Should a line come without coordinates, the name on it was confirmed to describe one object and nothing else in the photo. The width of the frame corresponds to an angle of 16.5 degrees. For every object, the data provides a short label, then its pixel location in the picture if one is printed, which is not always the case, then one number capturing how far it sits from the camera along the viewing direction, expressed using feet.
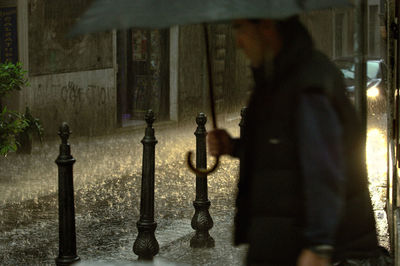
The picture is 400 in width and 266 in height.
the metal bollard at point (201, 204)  36.58
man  13.65
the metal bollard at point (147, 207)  32.84
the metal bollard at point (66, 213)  28.31
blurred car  105.49
